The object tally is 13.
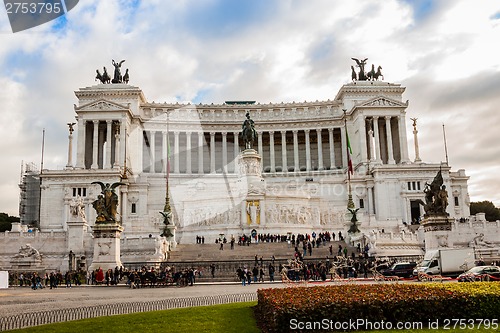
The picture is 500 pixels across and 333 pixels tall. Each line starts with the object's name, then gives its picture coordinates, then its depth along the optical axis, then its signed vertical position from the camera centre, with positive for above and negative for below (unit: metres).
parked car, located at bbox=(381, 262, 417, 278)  36.34 -2.14
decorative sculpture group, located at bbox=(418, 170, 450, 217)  38.72 +2.77
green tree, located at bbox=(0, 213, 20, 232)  93.85 +5.73
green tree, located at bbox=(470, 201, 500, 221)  105.91 +5.46
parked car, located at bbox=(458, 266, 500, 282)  27.61 -2.02
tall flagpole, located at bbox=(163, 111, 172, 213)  54.44 +3.85
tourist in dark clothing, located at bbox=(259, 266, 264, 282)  36.62 -2.20
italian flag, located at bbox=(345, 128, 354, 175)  65.72 +9.51
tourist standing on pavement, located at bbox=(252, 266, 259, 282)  36.46 -2.03
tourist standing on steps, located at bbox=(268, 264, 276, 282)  36.75 -2.02
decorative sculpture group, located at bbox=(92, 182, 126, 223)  37.44 +2.99
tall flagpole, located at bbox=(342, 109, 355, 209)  54.63 +3.67
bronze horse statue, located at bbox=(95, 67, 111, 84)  97.25 +31.03
